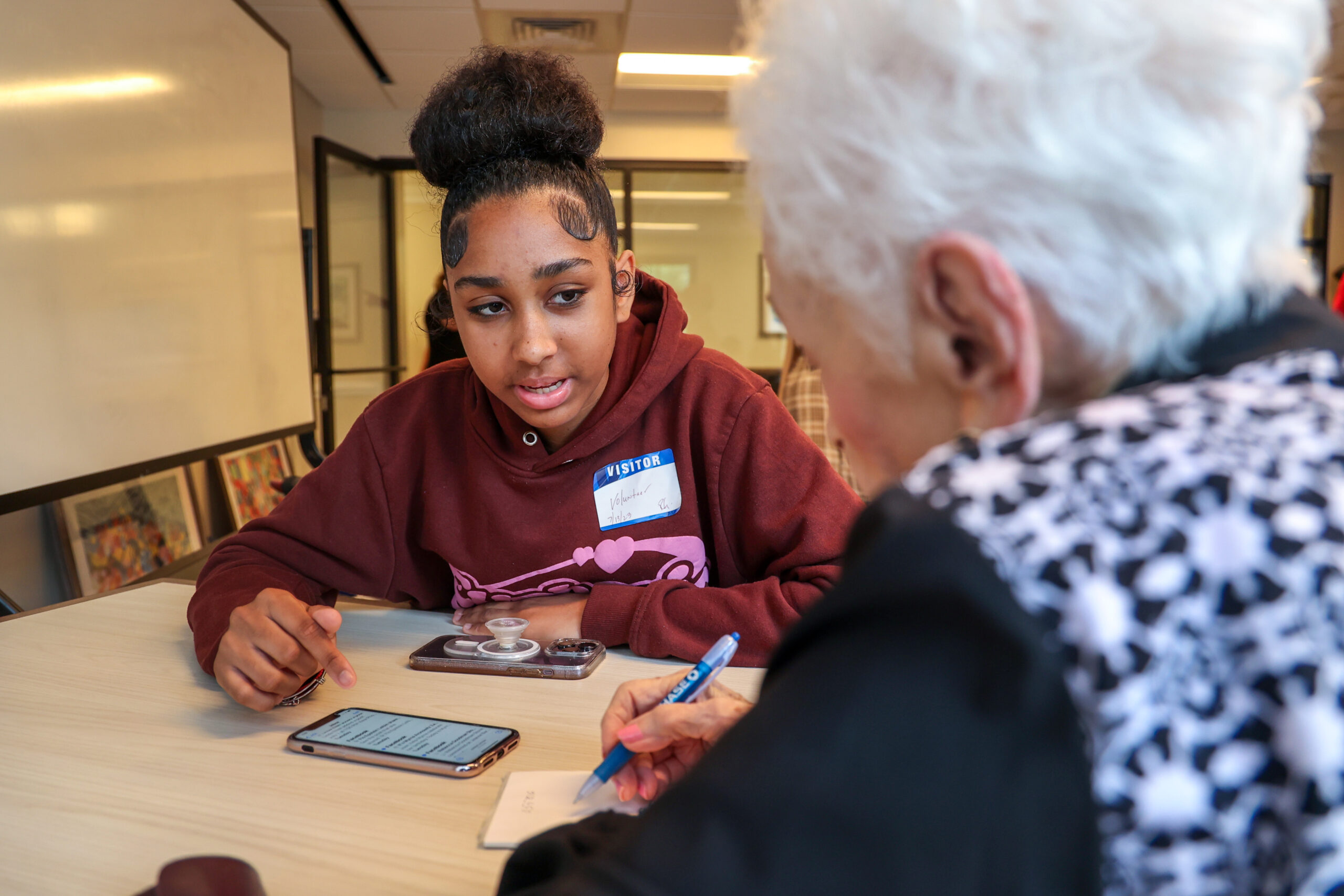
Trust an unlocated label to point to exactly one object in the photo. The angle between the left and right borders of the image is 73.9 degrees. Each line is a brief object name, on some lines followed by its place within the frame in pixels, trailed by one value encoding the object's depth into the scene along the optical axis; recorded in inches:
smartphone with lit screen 30.3
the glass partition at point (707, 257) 236.5
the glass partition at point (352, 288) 188.9
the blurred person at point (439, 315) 55.0
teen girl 46.7
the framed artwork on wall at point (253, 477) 127.0
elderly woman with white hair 11.8
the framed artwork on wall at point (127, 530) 90.7
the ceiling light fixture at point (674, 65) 185.5
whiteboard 74.9
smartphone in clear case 39.4
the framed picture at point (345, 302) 201.6
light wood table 24.8
